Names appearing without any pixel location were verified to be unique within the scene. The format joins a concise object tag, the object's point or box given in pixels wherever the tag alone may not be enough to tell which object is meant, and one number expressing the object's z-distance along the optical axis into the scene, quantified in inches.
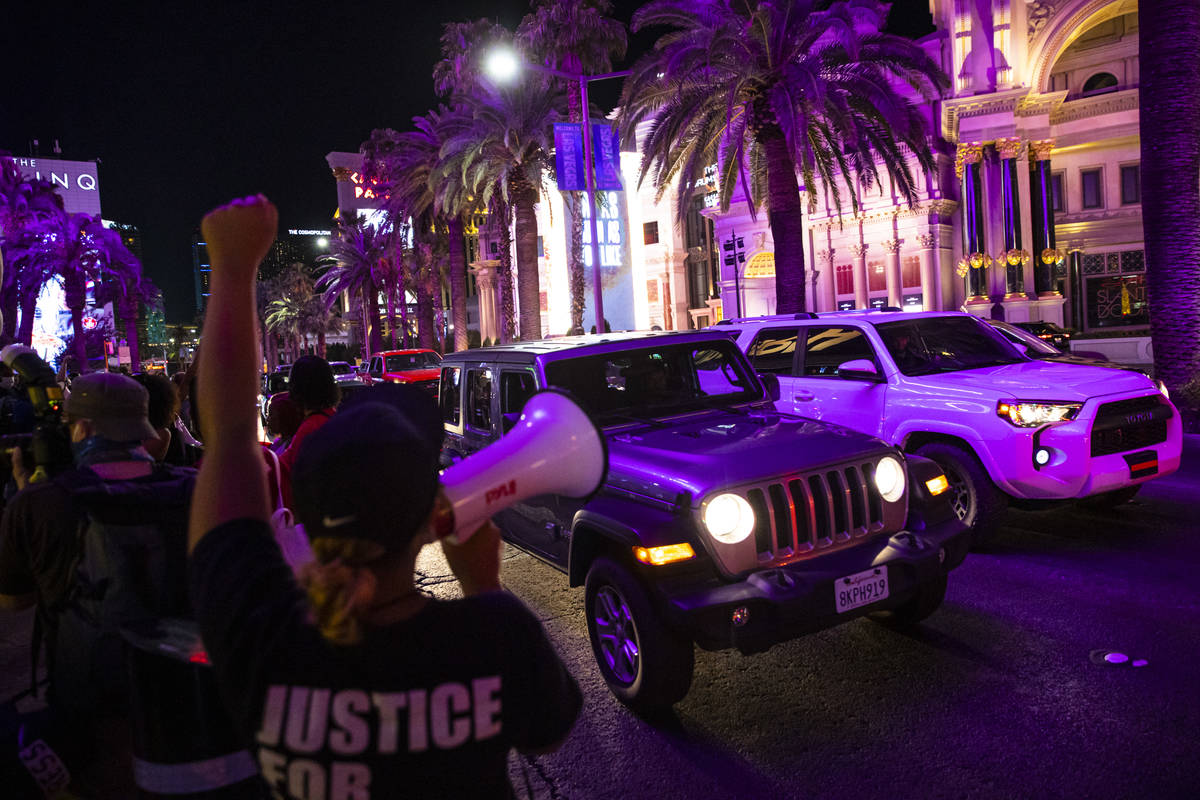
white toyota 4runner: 238.4
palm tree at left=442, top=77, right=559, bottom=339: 1032.8
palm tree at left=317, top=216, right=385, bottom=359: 1883.4
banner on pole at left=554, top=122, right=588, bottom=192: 886.4
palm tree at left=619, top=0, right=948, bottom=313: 624.4
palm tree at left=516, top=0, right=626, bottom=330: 1042.1
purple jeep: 154.8
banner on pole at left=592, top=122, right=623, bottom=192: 908.0
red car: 855.7
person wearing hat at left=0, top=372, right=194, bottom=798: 86.8
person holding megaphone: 48.3
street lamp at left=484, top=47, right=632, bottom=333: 763.4
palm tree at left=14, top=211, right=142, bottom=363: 1732.3
